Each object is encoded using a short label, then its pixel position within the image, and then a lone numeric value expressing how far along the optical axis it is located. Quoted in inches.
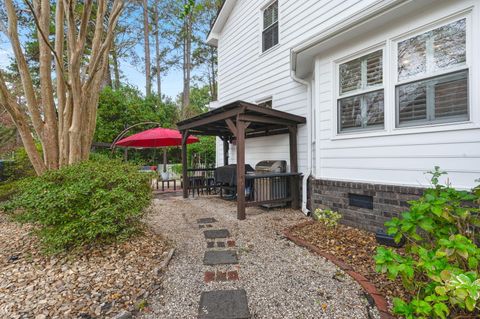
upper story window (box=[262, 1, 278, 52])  261.4
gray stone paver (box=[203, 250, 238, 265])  109.9
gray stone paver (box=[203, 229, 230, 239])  146.5
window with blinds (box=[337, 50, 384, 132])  142.9
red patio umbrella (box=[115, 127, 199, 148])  298.0
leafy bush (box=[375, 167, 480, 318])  53.4
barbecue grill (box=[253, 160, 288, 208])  208.5
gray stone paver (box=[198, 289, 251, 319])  73.3
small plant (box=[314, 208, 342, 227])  144.6
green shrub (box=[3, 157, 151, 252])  105.0
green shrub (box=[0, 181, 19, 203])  222.7
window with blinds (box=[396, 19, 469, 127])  111.8
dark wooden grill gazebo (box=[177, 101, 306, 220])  185.8
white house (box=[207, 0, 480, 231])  111.3
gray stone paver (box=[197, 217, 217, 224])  179.8
